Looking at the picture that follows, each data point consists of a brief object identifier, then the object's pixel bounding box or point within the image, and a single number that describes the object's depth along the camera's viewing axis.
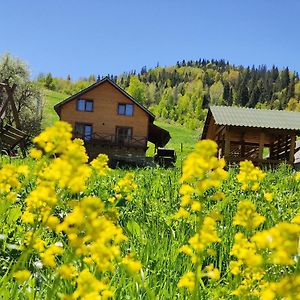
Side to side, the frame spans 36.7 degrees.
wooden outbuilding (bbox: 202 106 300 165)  25.54
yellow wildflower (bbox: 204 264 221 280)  1.74
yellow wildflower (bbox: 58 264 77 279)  1.32
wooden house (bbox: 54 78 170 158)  45.12
